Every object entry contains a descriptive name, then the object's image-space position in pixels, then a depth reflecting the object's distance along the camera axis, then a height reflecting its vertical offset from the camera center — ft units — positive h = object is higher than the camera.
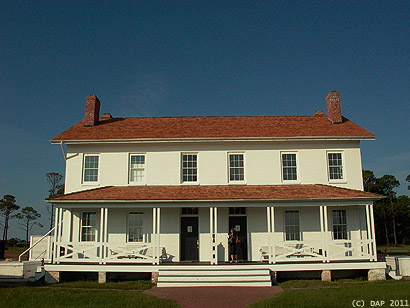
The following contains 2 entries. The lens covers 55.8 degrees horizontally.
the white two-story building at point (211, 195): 55.72 +4.62
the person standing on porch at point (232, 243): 58.03 -2.53
